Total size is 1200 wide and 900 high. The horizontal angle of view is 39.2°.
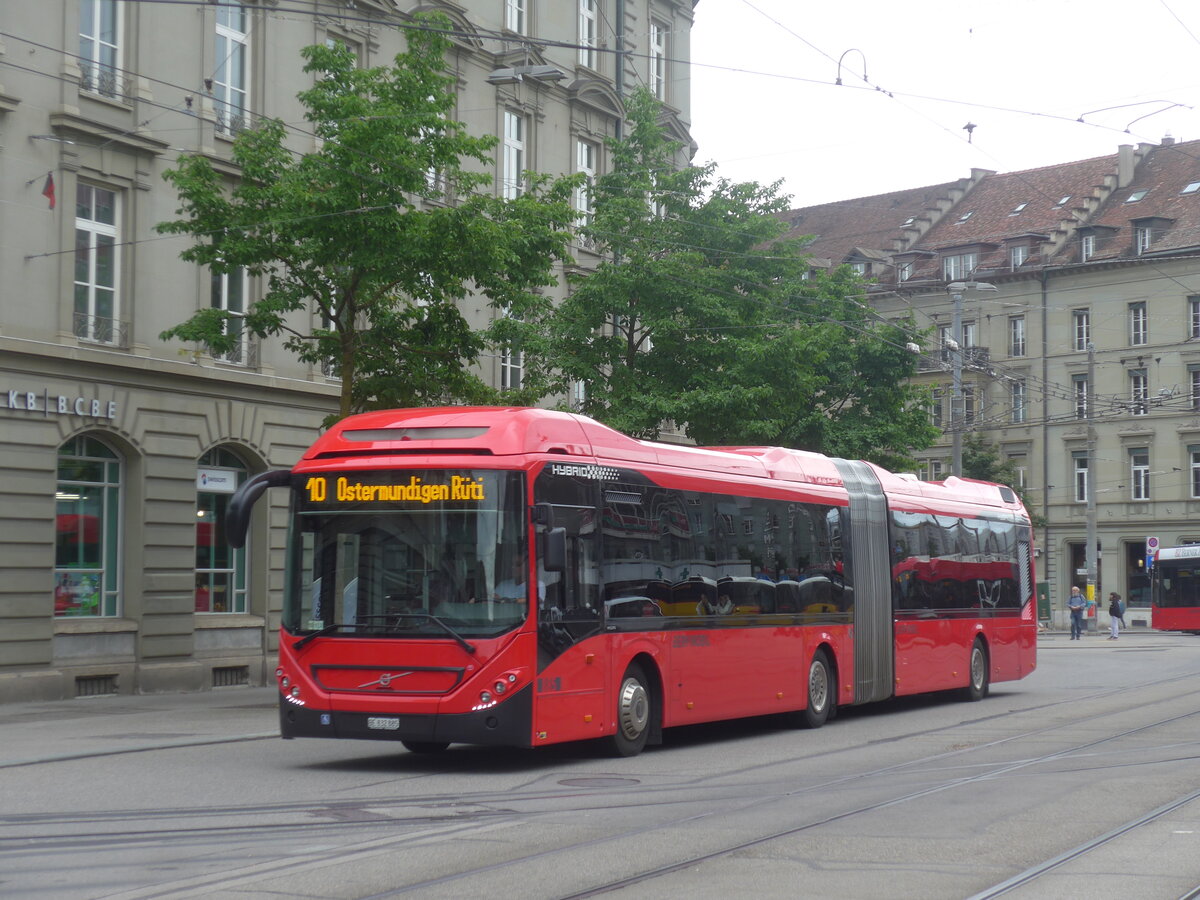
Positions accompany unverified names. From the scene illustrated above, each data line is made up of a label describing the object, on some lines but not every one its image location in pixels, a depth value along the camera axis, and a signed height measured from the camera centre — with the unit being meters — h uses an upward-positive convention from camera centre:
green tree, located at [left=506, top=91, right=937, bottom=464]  27.98 +4.10
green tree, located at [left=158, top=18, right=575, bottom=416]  20.81 +4.06
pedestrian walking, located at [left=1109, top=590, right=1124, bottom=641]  51.81 -1.81
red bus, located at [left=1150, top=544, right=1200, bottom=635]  55.25 -1.08
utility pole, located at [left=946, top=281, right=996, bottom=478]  37.81 +4.06
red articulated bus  13.24 -0.24
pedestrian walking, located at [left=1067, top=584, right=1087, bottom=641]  50.66 -1.71
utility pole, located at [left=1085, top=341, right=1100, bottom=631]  52.56 +1.55
